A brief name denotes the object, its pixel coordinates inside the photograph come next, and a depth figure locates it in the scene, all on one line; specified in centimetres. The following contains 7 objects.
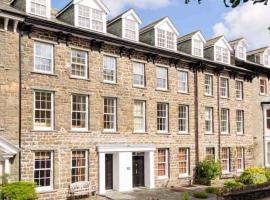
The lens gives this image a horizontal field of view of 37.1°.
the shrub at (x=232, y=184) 2738
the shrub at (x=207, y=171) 3183
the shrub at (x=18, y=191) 1950
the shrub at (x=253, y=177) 2977
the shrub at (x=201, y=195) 2622
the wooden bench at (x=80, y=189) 2403
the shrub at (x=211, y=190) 2798
